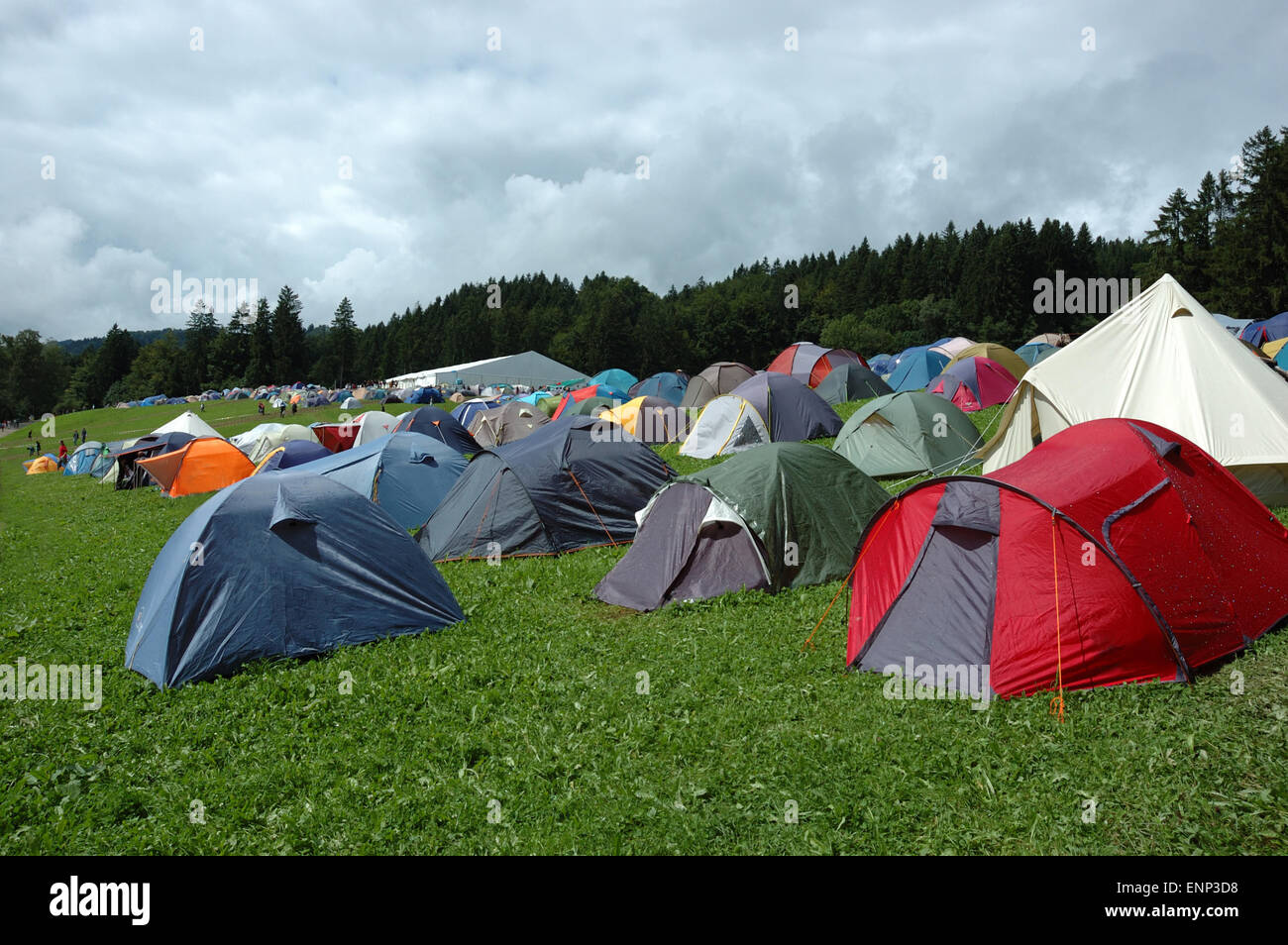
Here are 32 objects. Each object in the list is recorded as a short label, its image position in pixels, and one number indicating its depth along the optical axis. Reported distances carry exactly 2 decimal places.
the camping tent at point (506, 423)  29.72
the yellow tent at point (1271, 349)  29.14
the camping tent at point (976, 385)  24.28
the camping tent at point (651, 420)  25.51
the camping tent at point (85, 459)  33.78
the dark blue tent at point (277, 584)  7.78
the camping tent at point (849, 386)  28.32
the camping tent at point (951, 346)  35.45
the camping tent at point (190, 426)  30.25
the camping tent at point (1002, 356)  27.83
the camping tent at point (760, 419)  21.17
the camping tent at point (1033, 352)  34.20
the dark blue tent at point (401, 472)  15.70
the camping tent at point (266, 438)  26.03
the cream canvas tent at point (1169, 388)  10.41
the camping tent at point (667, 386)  34.41
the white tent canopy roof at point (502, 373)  68.19
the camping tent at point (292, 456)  21.36
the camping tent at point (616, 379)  50.41
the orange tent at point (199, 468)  23.31
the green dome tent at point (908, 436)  16.30
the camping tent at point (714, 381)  29.97
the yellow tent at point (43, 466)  37.06
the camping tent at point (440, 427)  26.81
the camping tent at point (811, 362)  31.34
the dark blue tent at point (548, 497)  12.62
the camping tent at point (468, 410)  34.88
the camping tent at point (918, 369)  31.42
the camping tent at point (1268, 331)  33.15
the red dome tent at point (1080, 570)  6.08
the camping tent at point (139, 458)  26.66
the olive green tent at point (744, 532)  9.52
